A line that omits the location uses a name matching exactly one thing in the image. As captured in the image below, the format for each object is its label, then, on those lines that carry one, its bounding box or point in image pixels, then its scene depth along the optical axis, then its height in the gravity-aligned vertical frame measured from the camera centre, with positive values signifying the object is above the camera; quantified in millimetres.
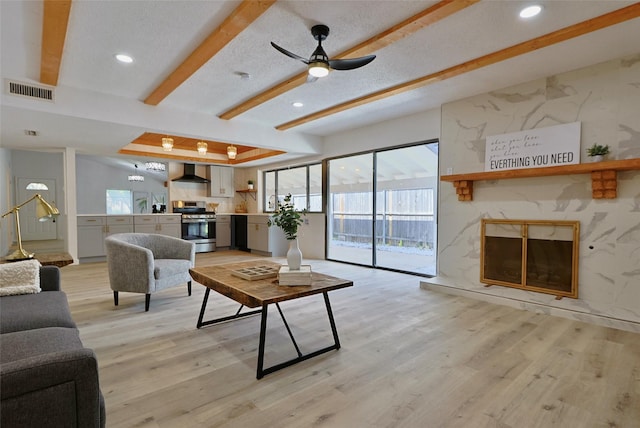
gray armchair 3213 -677
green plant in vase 2414 -171
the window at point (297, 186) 6824 +470
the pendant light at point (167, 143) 5234 +1045
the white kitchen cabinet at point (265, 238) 7112 -747
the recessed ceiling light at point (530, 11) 2201 +1395
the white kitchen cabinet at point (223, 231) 8008 -648
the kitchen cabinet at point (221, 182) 8125 +627
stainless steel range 7457 -449
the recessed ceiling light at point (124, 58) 2880 +1364
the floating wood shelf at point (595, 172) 2842 +356
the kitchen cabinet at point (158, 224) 6664 -411
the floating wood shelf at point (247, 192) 8494 +353
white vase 2406 -389
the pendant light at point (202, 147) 5566 +1035
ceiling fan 2320 +1081
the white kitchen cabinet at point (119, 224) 6297 -387
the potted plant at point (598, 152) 3029 +534
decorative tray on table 2505 -552
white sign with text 3273 +657
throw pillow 2115 -503
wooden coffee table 2039 -584
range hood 7637 +744
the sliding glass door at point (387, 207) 5168 -16
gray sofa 914 -577
